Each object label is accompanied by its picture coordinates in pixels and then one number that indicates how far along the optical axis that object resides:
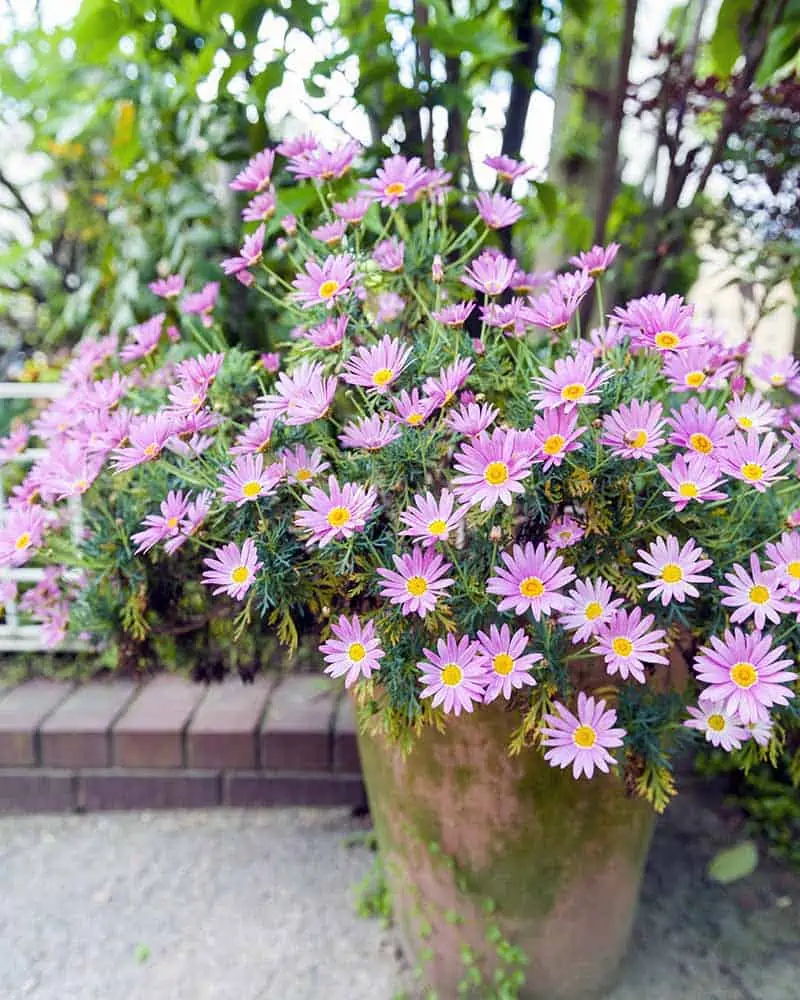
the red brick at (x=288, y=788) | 1.82
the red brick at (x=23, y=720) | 1.81
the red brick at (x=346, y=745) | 1.80
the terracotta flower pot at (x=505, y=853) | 1.13
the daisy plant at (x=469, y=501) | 0.87
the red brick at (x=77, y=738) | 1.80
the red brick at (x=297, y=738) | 1.80
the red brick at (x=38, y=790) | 1.82
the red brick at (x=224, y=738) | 1.80
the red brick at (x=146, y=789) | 1.82
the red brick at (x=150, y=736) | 1.79
